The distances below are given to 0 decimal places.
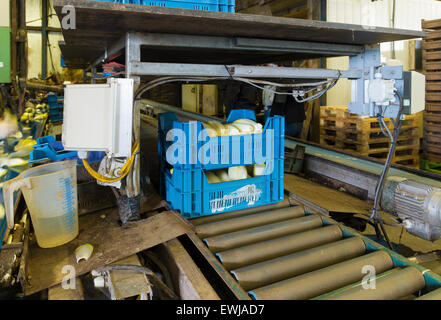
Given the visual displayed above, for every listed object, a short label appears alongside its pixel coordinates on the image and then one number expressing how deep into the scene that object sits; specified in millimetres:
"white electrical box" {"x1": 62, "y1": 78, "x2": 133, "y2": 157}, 1655
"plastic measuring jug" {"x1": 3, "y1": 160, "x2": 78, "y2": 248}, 1677
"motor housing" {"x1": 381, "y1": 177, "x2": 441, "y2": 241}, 1904
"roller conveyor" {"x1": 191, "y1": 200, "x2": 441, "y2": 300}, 1439
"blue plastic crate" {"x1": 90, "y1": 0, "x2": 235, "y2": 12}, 1773
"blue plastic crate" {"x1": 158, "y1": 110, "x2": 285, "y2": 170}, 1937
